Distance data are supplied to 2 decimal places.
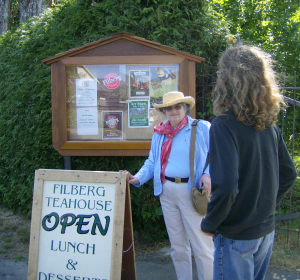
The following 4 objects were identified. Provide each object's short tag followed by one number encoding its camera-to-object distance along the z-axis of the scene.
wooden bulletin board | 3.27
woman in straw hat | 2.67
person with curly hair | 1.57
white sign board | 2.58
